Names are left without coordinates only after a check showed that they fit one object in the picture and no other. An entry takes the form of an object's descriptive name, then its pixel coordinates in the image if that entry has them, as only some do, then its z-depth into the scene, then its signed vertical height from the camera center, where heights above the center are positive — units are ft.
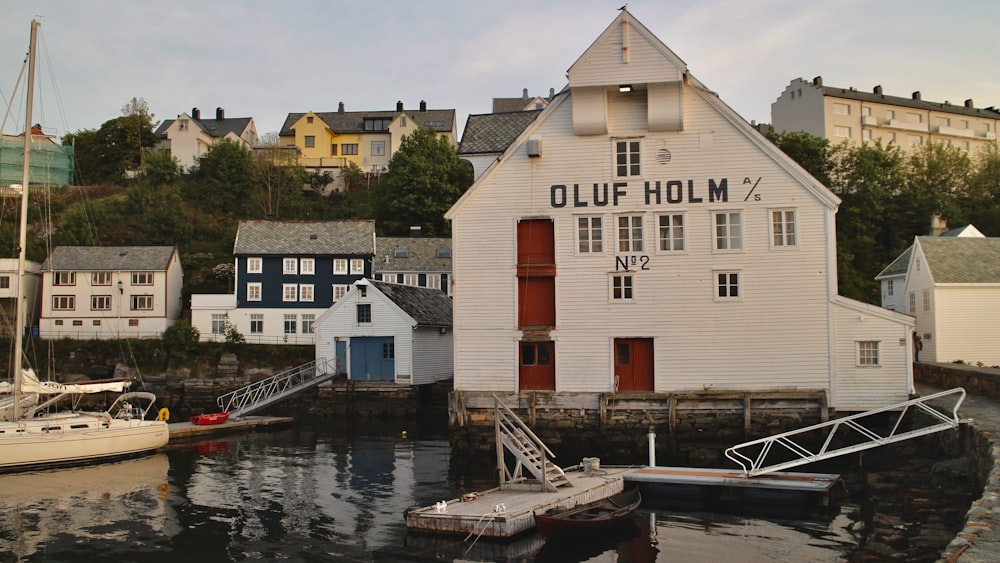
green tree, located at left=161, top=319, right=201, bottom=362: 172.04 -0.84
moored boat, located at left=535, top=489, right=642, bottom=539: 59.93 -13.92
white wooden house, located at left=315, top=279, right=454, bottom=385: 148.97 +0.11
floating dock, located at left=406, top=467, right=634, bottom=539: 60.13 -13.59
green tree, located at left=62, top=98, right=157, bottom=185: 280.31 +66.18
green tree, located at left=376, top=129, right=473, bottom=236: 227.40 +41.65
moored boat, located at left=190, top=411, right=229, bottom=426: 127.65 -12.68
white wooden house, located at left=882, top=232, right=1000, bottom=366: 117.39 +2.72
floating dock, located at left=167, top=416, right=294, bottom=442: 121.60 -13.82
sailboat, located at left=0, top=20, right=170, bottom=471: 97.66 -11.25
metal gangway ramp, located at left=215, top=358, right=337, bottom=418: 142.10 -9.32
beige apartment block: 254.47 +71.11
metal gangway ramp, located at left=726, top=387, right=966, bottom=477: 85.25 -11.21
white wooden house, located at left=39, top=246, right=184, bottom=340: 184.34 +10.37
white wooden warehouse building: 88.99 +8.59
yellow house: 284.82 +72.19
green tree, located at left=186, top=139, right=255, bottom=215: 254.88 +49.77
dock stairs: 68.74 -11.29
